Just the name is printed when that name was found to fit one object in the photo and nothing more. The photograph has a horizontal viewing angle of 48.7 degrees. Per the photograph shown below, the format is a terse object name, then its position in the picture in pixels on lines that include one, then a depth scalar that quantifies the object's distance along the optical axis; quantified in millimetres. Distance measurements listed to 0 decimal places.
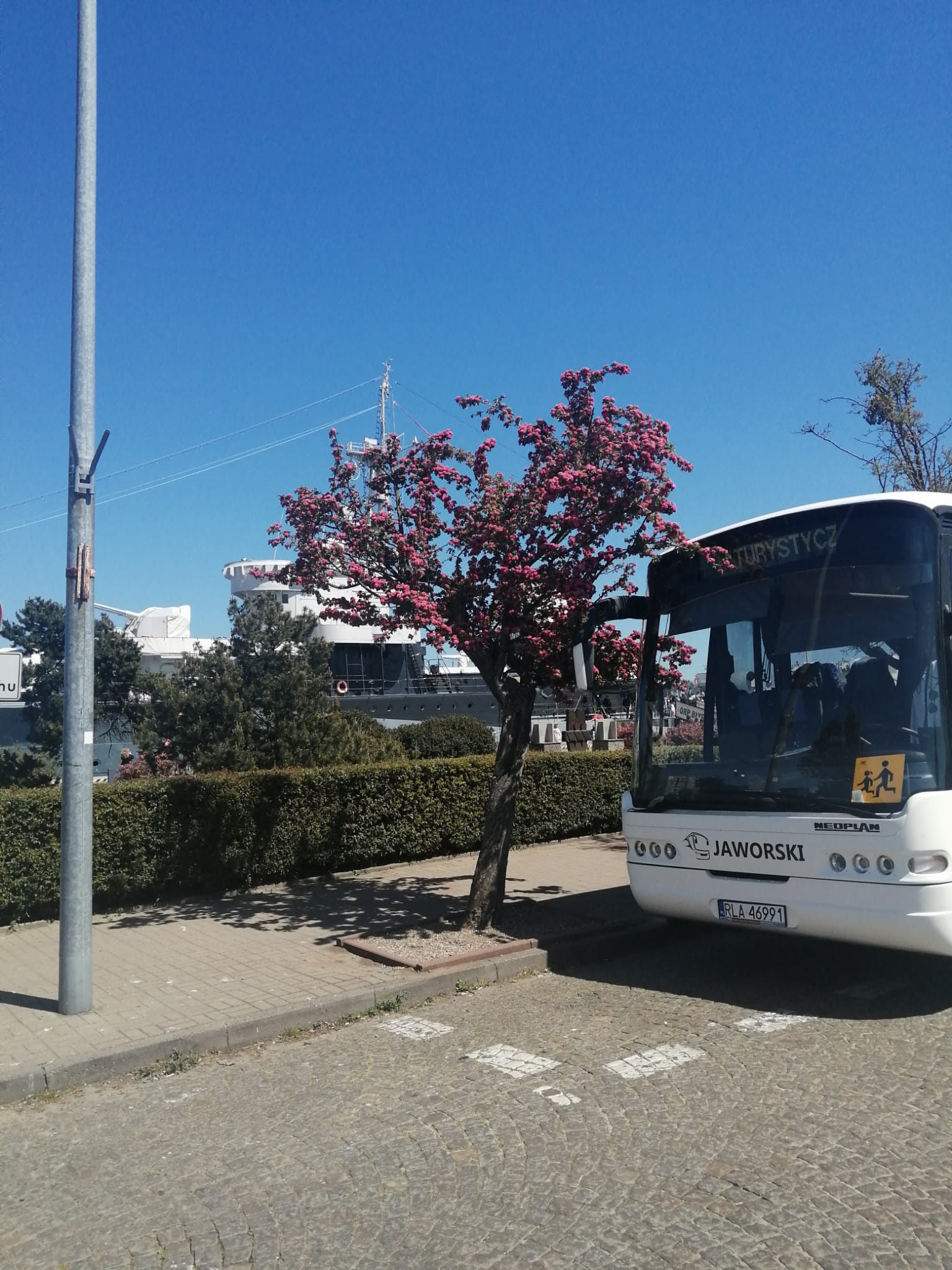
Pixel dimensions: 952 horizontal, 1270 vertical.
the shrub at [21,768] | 13555
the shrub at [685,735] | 7809
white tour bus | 6293
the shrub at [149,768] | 15430
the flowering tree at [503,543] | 8367
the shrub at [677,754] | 7706
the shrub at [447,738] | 21391
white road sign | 8875
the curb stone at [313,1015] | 5789
